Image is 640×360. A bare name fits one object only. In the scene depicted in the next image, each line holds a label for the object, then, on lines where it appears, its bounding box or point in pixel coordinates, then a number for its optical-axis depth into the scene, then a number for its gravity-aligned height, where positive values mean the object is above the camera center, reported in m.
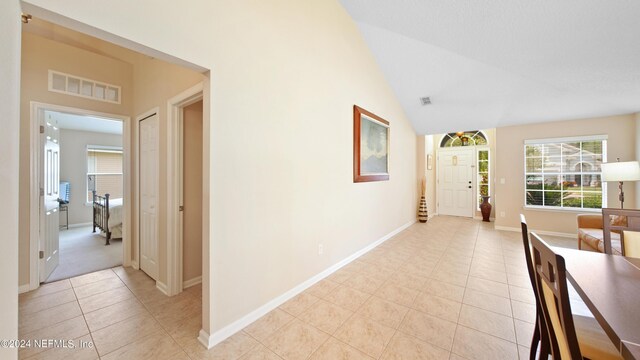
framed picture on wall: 3.30 +0.54
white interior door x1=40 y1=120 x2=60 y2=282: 2.57 -0.29
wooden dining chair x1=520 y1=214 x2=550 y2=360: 1.19 -0.76
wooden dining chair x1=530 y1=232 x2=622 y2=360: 0.79 -0.56
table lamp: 3.23 +0.12
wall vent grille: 2.58 +1.12
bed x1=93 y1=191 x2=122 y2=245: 4.12 -0.76
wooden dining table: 0.75 -0.51
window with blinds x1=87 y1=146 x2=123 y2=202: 6.09 +0.24
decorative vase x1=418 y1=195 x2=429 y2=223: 5.77 -0.82
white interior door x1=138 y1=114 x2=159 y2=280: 2.58 -0.17
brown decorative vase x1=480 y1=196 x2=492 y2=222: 5.91 -0.78
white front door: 6.39 -0.08
